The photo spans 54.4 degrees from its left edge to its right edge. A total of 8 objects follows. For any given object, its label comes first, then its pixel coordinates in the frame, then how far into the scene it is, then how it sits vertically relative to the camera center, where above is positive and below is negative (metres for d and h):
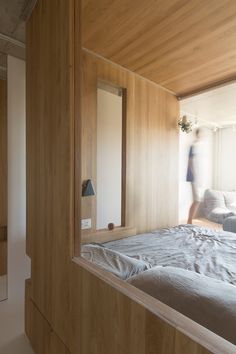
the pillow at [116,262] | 1.42 -0.58
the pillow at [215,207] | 3.49 -0.53
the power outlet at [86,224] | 2.18 -0.48
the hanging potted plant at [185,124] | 3.27 +0.72
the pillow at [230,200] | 3.76 -0.43
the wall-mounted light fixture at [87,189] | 2.11 -0.14
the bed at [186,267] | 0.84 -0.59
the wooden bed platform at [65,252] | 0.79 -0.45
